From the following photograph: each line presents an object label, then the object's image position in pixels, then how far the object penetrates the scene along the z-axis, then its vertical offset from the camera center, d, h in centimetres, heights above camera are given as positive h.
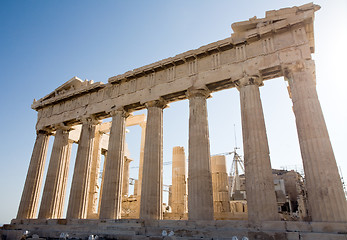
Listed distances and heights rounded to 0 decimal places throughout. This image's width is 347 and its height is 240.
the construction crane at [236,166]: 3239 +713
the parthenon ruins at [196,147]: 1184 +459
